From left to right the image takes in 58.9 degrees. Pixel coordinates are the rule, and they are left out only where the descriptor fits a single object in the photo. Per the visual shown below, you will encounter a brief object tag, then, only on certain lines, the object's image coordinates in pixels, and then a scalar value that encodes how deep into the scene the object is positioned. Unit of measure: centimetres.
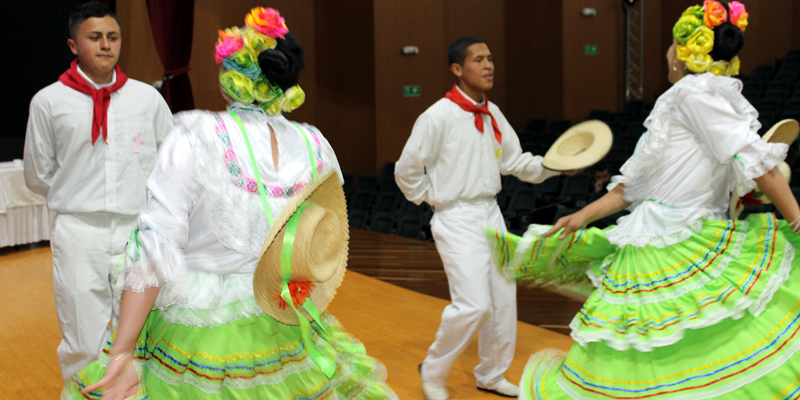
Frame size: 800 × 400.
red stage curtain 836
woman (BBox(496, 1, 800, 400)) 196
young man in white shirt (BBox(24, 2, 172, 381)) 261
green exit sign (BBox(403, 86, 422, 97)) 1016
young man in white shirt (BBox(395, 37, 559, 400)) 313
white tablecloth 658
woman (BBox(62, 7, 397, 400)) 136
